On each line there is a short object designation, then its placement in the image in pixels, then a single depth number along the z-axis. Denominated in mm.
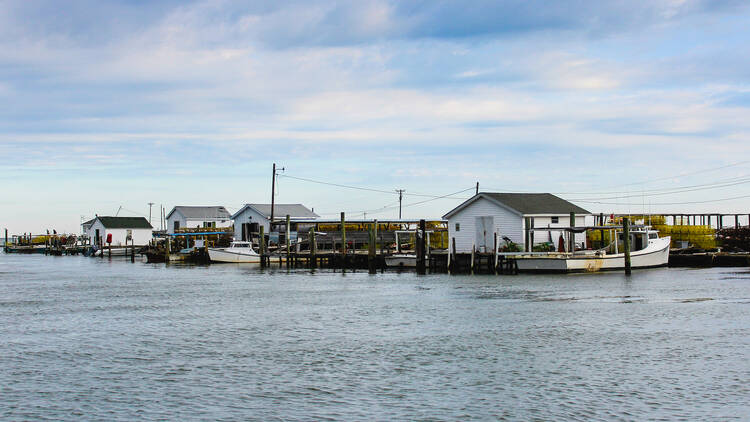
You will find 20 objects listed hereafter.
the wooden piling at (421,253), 56025
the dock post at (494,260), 53719
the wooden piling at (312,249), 65181
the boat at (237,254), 80312
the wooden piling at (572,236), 53588
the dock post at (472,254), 55031
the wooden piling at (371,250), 59312
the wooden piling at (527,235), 55400
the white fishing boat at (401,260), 63219
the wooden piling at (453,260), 57206
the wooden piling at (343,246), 62500
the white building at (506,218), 56969
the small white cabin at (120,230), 127000
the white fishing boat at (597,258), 52156
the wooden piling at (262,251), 72625
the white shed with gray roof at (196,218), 113875
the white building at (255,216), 94938
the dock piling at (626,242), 49125
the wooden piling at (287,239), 69806
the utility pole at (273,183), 87619
